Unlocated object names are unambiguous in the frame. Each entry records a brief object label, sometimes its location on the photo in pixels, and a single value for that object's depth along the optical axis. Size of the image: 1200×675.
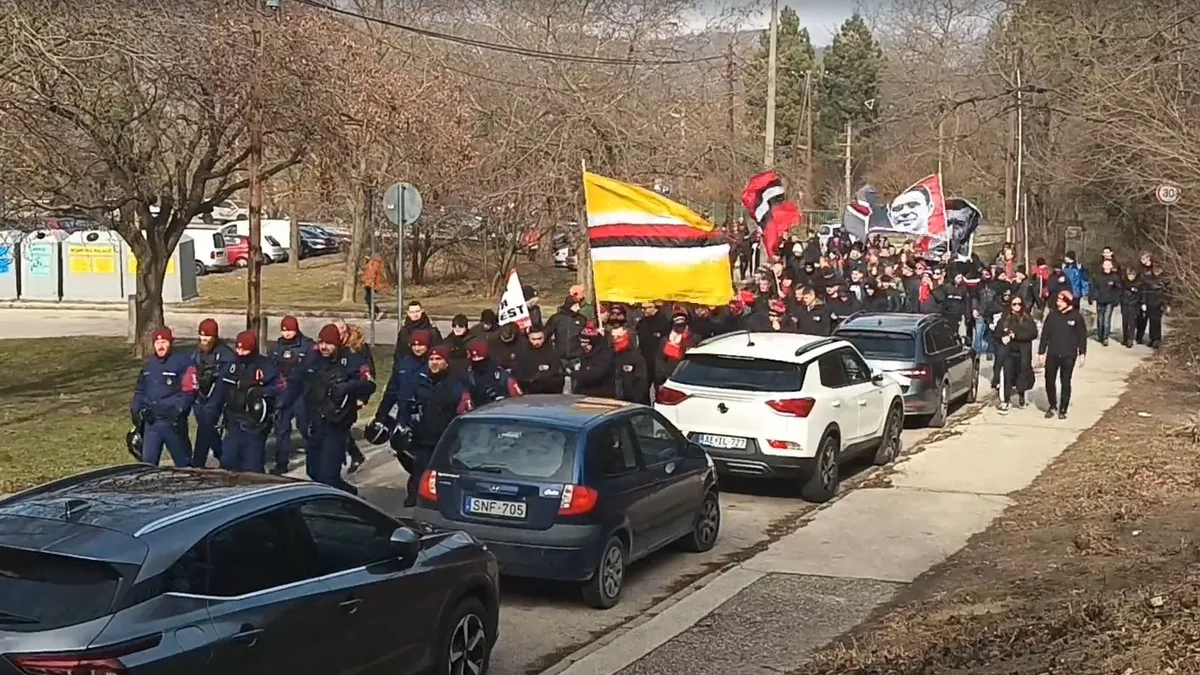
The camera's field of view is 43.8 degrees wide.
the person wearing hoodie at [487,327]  16.43
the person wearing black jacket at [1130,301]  29.92
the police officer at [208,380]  12.91
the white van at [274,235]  58.78
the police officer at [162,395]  12.68
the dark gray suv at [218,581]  5.60
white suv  14.41
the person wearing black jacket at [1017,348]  20.94
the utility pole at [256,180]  21.19
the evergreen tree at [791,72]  82.58
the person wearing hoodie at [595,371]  16.08
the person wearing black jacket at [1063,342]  20.20
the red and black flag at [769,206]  24.06
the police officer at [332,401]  12.81
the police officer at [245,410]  12.80
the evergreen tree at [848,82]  93.25
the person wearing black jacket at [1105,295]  30.05
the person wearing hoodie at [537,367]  15.86
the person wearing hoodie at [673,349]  17.41
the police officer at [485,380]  13.20
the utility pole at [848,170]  74.00
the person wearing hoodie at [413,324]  15.54
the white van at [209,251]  52.22
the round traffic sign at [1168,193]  24.69
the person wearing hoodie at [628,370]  16.41
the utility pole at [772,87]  29.86
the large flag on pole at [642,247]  17.12
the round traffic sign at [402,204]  19.28
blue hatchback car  10.09
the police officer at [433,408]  12.60
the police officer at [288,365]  13.44
